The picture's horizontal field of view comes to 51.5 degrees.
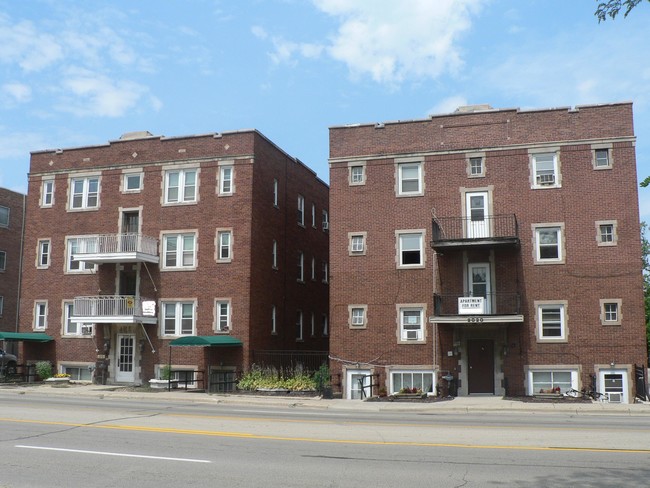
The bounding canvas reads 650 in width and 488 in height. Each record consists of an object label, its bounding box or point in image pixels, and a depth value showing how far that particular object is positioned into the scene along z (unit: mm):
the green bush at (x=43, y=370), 33188
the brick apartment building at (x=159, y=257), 31203
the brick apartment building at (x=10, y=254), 45969
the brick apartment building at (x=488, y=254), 26016
